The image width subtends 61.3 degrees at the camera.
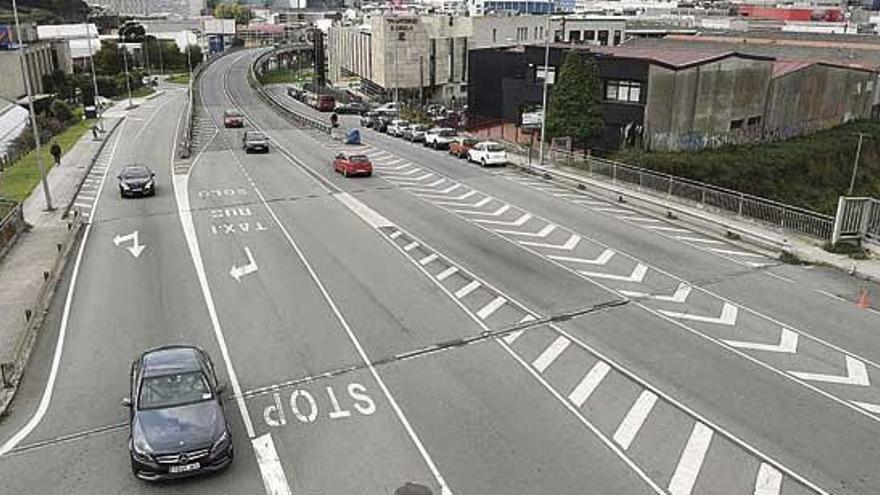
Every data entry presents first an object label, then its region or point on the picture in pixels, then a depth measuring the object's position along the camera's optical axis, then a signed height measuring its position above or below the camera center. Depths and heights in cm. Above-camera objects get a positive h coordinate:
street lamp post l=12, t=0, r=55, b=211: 3288 -633
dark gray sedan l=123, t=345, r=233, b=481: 1252 -689
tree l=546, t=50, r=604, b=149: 4650 -511
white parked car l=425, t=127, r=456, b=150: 5397 -857
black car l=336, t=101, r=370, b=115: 8296 -1019
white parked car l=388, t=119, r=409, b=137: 6206 -903
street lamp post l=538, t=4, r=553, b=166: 4466 -670
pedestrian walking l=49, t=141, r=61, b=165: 4478 -805
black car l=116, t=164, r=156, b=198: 3603 -791
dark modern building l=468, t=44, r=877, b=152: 4916 -542
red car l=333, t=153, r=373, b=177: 4112 -801
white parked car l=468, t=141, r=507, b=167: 4575 -817
